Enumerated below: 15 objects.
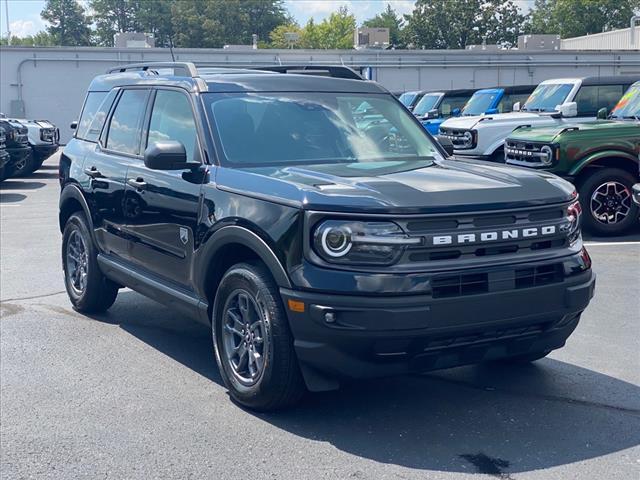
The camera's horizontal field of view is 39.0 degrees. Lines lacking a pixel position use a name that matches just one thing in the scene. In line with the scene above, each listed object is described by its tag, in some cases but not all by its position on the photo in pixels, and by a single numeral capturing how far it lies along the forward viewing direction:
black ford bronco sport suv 4.48
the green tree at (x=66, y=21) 99.88
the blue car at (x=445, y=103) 23.25
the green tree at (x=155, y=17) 97.25
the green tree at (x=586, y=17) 79.19
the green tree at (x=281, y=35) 84.24
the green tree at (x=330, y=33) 89.25
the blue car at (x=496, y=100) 19.89
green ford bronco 10.92
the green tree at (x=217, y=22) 87.94
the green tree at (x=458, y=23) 68.75
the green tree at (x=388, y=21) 102.06
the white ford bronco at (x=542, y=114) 14.33
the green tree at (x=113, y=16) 100.12
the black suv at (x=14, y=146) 18.69
